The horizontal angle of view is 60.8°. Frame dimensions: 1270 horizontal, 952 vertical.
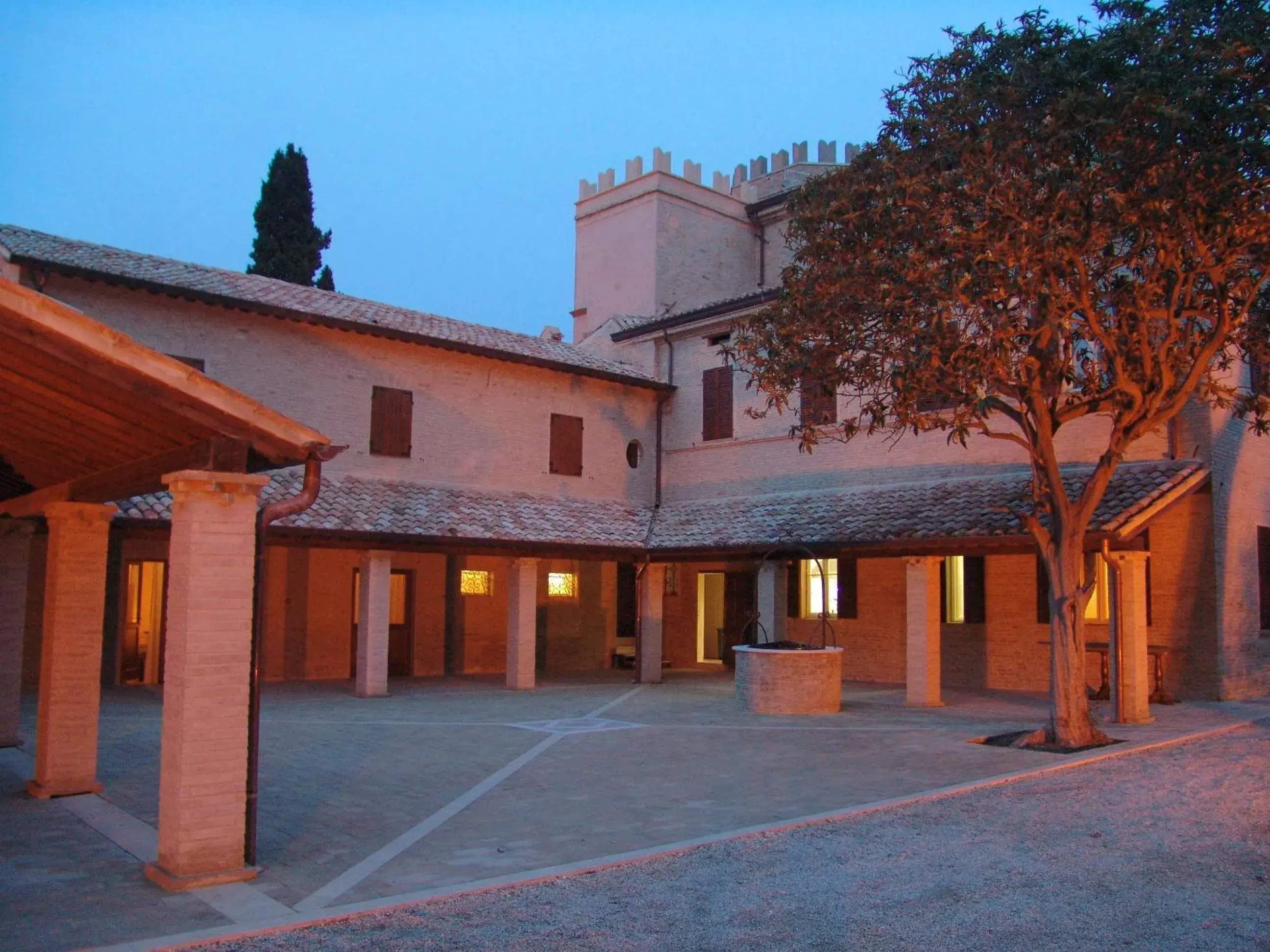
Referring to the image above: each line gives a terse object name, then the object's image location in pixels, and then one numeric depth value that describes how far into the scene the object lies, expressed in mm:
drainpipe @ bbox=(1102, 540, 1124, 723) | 13922
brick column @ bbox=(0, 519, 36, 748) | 10258
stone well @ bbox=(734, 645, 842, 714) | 15156
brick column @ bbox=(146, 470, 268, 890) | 6301
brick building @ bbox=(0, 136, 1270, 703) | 16062
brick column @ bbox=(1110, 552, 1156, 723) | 13867
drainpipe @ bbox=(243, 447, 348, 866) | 6613
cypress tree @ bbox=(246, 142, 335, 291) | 28797
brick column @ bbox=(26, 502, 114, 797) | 8664
